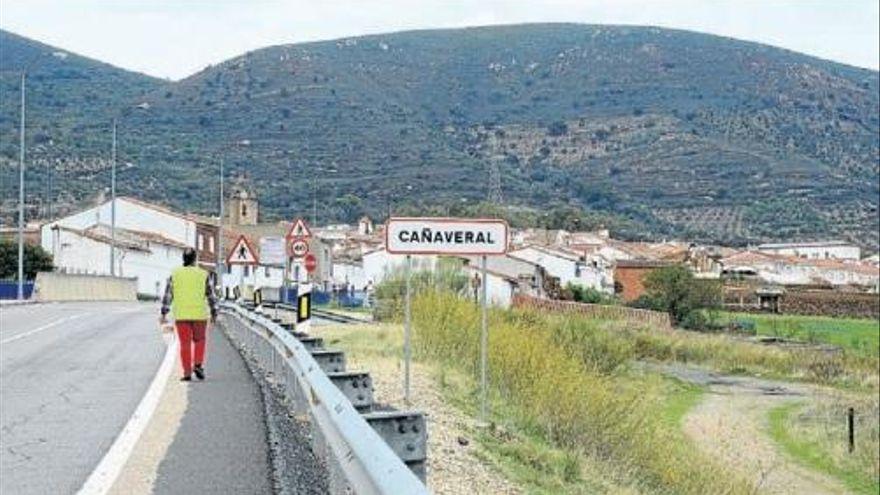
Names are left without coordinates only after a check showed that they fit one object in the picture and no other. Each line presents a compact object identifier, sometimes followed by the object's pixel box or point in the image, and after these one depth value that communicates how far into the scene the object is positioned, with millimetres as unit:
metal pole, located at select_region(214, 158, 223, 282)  48881
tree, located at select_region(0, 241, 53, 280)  82375
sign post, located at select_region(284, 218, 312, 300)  27219
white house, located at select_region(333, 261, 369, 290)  109125
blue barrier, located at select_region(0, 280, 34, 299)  65375
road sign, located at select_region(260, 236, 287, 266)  31391
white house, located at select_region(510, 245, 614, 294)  105062
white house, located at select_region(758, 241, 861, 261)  157750
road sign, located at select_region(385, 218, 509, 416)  14734
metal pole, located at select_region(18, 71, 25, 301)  55094
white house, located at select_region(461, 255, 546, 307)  85188
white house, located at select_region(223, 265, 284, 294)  90400
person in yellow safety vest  17792
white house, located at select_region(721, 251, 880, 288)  132125
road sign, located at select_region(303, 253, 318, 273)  28959
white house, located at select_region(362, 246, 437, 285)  101819
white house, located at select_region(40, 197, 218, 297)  88500
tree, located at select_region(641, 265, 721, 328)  86375
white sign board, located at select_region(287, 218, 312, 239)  27297
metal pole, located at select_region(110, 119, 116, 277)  67562
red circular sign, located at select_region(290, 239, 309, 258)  27203
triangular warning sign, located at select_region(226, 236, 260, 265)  29984
